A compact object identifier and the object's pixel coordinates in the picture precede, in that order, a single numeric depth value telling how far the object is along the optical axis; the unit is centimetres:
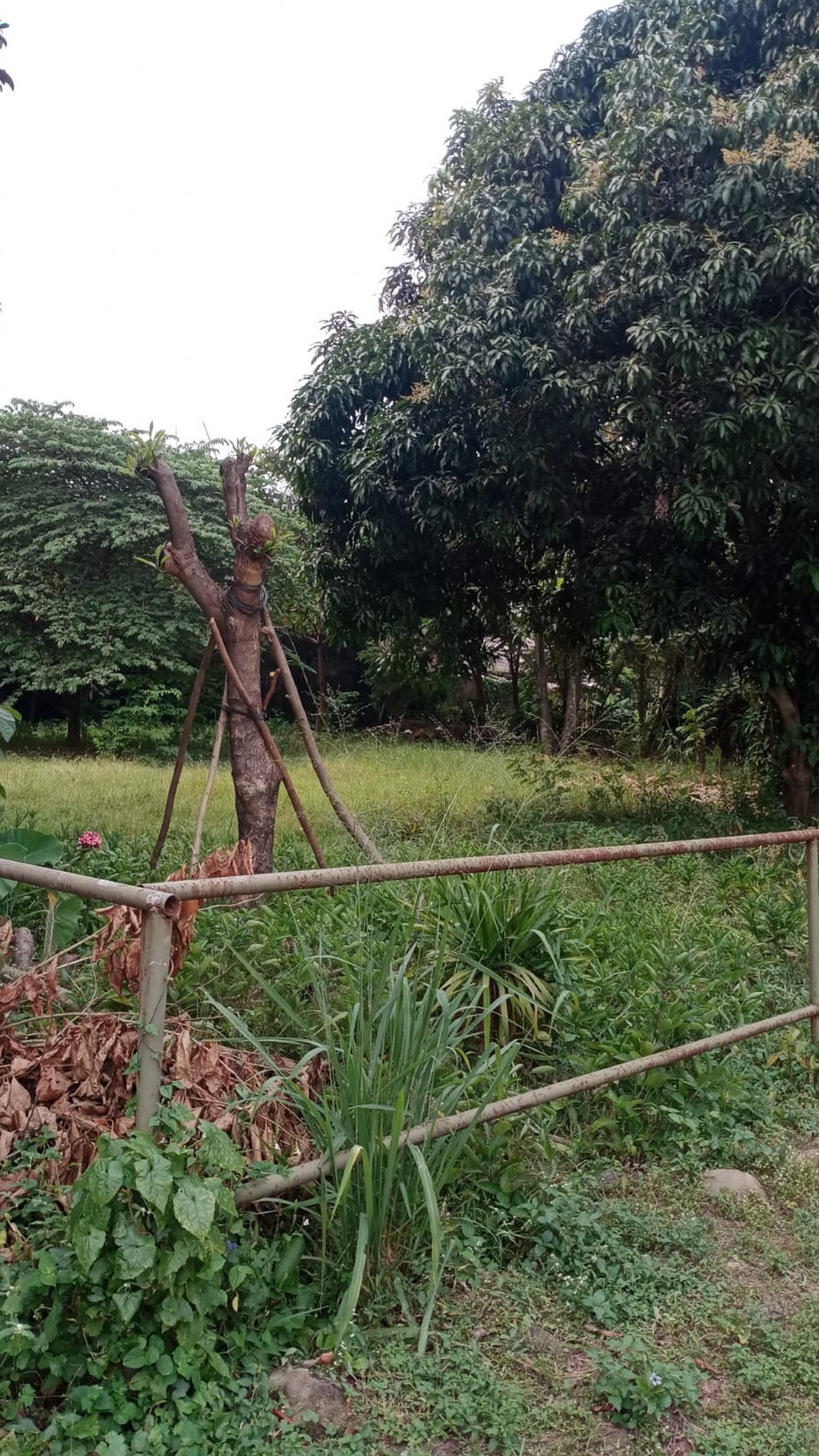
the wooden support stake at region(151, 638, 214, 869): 508
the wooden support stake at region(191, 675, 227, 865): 473
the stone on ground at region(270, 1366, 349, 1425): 179
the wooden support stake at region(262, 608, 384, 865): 518
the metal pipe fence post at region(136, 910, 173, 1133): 173
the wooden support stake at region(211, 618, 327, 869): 496
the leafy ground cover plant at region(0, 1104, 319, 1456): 165
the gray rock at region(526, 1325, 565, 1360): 204
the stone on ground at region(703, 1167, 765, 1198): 274
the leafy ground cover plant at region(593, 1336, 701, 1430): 187
